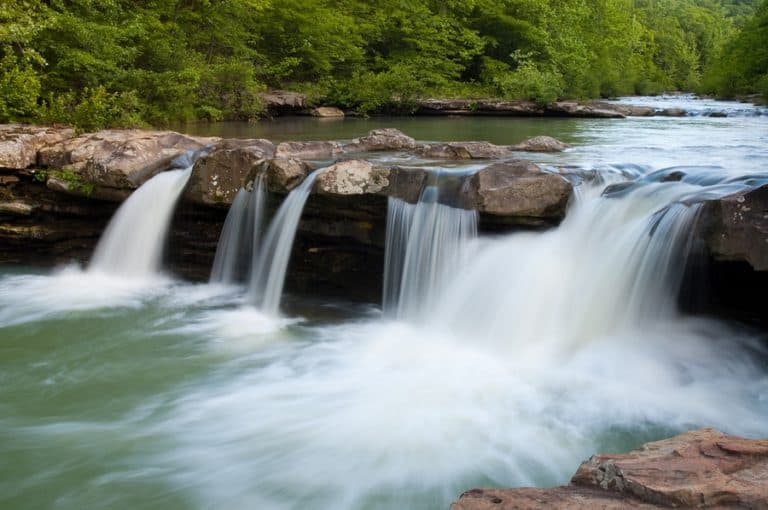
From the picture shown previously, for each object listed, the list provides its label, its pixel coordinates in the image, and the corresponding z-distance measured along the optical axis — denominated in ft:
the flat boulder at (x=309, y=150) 28.22
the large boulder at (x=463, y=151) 27.78
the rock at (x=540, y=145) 33.01
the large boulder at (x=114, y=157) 25.59
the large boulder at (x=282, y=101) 69.68
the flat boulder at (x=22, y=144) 26.25
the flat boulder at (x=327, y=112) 73.72
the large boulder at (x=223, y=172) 23.59
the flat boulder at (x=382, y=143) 32.53
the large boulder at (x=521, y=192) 19.33
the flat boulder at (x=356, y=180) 21.35
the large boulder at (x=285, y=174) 22.63
